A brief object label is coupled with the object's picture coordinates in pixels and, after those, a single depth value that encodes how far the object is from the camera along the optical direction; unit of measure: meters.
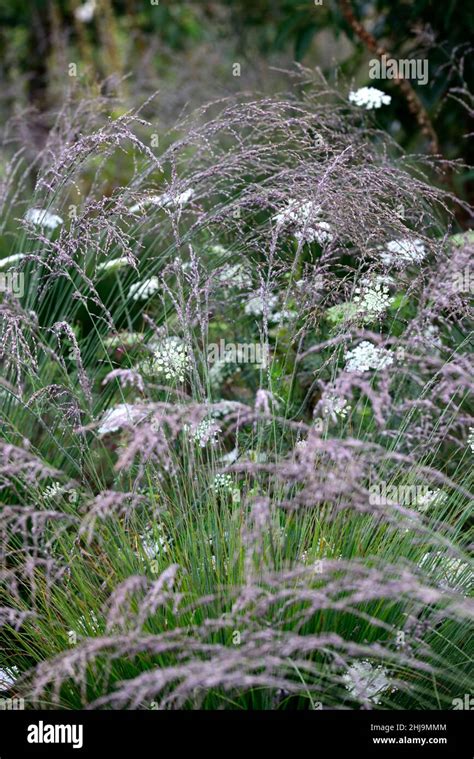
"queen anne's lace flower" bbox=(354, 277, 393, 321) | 2.57
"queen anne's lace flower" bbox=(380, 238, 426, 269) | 2.64
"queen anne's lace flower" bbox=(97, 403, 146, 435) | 1.98
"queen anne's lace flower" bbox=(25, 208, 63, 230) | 3.17
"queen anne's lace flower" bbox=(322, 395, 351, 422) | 2.03
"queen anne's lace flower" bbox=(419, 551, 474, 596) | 2.21
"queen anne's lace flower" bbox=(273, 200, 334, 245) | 2.46
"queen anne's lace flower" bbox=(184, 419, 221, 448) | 2.20
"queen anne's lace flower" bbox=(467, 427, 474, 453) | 2.45
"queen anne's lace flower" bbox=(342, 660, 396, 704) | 1.94
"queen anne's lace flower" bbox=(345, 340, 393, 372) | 2.51
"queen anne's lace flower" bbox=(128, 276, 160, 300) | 3.11
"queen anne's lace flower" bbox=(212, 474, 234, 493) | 2.38
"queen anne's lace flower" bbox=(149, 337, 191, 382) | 2.56
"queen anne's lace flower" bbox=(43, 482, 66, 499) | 2.25
